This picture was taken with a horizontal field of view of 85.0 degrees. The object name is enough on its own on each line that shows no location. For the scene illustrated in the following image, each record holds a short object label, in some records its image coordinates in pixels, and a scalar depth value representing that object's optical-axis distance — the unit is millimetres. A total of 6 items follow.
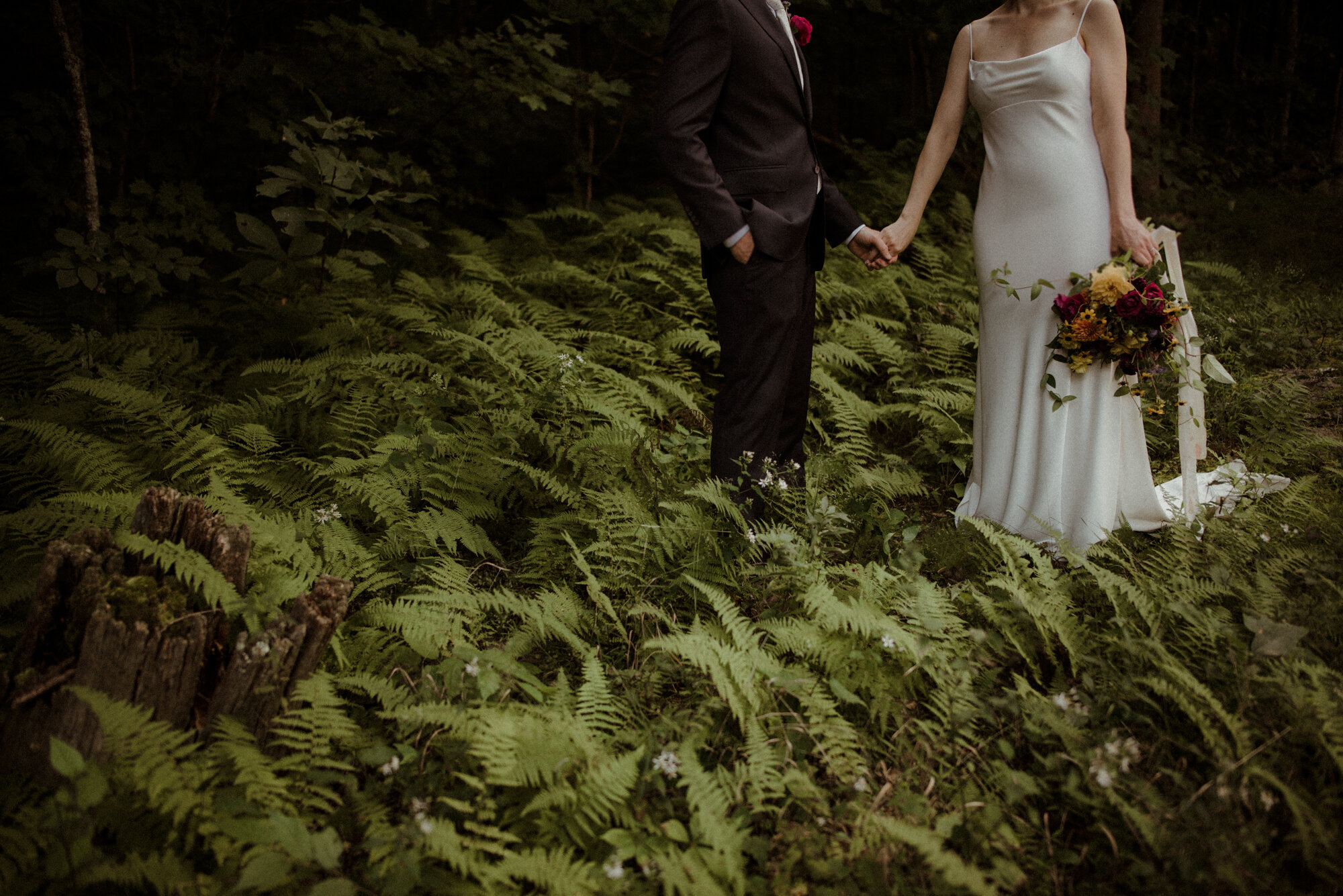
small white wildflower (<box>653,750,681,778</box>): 2107
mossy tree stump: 2029
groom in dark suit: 3002
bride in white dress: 3324
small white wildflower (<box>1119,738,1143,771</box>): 2072
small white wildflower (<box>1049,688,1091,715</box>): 2260
